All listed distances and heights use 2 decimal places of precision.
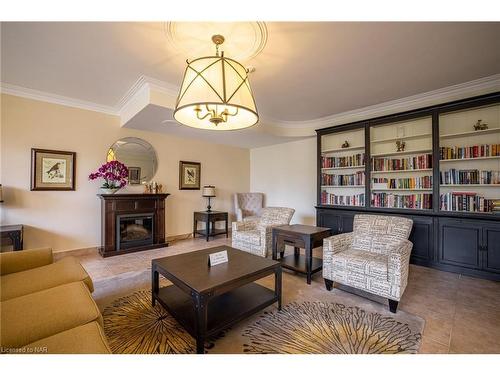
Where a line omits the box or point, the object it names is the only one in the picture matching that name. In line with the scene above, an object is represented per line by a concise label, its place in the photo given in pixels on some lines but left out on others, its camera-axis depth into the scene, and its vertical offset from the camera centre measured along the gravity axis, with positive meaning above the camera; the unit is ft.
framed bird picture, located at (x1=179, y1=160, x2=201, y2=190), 16.12 +1.07
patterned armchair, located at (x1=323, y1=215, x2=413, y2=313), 6.56 -2.24
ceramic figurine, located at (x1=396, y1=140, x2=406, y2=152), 12.11 +2.43
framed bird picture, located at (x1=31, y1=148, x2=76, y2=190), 10.94 +1.00
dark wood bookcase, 9.30 +0.16
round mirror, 13.37 +1.99
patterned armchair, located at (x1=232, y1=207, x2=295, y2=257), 10.94 -2.16
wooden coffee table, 4.97 -2.50
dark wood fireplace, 12.01 -1.90
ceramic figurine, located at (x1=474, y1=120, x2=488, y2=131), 9.79 +2.82
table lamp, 16.42 -0.17
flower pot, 12.24 -0.03
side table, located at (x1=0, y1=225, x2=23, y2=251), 9.20 -1.92
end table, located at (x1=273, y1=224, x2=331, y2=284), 8.68 -2.16
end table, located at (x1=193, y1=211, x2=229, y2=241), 15.64 -2.24
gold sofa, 3.25 -2.16
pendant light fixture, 4.95 +2.27
